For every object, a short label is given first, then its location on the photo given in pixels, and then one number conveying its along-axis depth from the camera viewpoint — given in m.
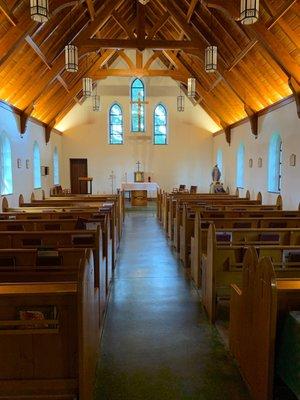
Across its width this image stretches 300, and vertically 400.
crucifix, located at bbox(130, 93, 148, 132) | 15.89
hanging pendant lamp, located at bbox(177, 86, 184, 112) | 13.55
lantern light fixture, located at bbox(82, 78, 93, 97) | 9.55
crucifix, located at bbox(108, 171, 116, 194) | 16.16
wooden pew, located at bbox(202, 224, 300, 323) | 3.57
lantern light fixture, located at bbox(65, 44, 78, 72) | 6.97
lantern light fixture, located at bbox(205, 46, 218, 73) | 6.81
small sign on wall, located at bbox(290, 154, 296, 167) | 7.87
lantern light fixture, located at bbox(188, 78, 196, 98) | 9.80
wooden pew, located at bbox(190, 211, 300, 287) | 4.96
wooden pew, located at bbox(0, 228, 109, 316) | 3.87
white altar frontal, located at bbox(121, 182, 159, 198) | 13.91
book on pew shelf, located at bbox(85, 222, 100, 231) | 4.54
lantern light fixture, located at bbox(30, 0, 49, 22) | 4.36
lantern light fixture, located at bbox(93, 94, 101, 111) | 12.76
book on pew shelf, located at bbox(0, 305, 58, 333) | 1.99
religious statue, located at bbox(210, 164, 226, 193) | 13.12
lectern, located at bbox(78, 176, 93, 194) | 16.16
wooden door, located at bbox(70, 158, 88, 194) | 16.20
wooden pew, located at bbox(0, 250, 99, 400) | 2.01
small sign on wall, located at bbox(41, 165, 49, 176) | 12.44
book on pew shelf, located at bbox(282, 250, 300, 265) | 3.30
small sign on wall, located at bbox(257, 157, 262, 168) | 10.26
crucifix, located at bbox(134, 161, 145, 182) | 15.56
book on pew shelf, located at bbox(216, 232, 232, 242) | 4.11
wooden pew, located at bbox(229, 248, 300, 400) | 2.07
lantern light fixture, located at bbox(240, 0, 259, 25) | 4.41
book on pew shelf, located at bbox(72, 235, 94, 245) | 3.96
